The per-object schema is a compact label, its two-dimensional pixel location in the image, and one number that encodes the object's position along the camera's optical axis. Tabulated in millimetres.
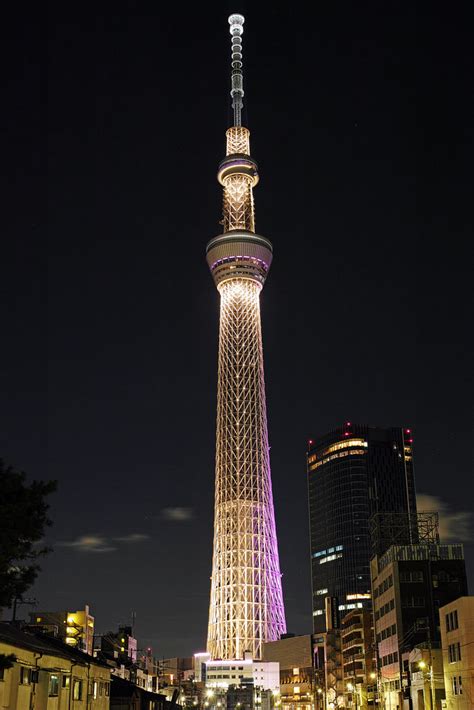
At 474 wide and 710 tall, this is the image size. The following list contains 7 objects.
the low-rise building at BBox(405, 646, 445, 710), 75312
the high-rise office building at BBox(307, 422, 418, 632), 106356
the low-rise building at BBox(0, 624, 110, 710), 40625
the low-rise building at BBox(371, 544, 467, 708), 90688
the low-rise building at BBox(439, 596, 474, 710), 67625
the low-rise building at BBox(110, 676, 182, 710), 67375
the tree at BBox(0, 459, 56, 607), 30441
